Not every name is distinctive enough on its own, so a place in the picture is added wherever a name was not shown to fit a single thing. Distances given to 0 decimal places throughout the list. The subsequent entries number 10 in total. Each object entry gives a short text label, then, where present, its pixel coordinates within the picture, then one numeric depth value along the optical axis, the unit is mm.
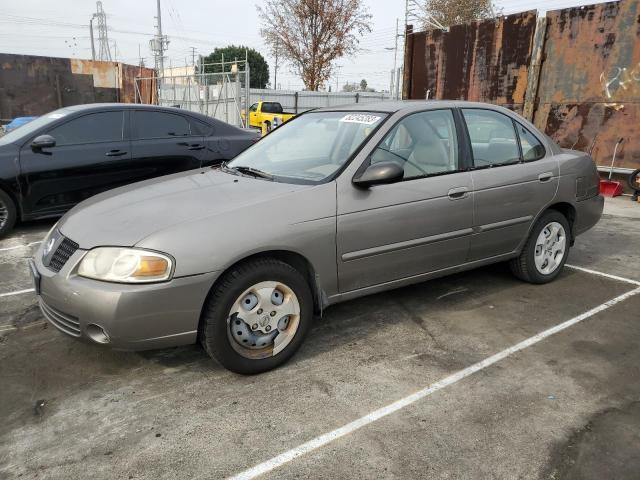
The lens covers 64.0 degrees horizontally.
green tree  59469
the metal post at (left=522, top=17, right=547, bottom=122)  9188
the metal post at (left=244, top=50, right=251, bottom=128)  14564
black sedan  5961
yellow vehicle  21142
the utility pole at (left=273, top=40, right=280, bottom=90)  30950
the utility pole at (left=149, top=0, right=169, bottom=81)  31975
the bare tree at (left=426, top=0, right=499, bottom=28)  33344
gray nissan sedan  2732
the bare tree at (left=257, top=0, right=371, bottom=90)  30016
